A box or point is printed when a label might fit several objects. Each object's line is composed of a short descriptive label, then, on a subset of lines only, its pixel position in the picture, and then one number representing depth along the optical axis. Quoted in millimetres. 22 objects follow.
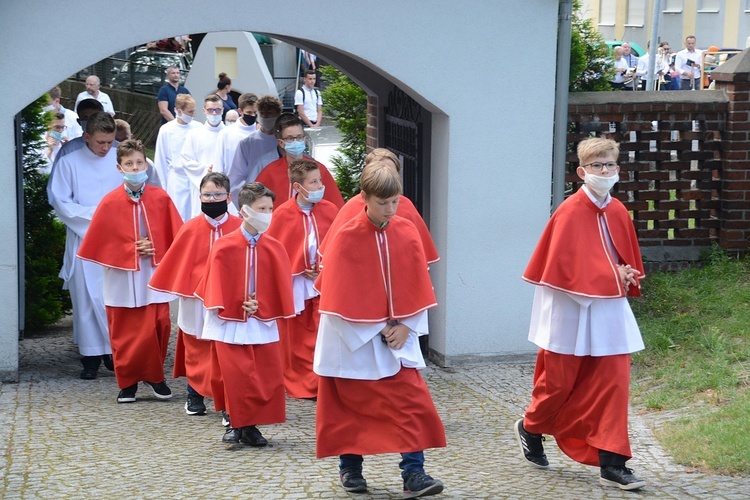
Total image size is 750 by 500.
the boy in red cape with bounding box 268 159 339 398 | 8547
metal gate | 10320
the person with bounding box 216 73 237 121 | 19109
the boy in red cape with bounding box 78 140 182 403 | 8477
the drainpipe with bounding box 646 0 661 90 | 25286
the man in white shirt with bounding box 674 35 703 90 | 29547
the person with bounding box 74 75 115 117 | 18812
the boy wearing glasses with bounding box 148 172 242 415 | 7832
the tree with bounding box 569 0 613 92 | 11180
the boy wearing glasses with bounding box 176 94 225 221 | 12562
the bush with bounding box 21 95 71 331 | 10727
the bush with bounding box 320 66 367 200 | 14992
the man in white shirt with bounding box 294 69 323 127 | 23656
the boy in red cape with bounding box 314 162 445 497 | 6059
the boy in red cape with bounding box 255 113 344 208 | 8992
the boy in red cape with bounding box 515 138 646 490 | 6332
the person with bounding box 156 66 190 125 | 20156
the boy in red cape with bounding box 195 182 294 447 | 7160
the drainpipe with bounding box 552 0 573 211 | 9492
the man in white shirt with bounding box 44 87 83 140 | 16773
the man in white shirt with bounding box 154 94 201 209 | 13414
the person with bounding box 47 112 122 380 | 9305
